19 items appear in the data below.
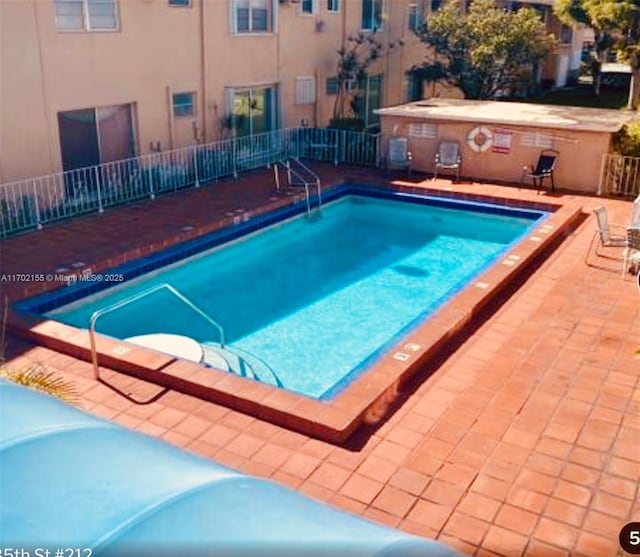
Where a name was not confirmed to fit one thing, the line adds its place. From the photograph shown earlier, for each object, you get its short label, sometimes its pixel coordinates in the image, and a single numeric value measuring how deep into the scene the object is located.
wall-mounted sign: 16.11
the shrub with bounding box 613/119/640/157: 14.87
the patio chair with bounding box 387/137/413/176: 17.20
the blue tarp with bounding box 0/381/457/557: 2.74
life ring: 16.36
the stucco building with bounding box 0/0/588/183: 12.90
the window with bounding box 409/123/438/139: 17.03
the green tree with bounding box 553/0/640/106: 20.77
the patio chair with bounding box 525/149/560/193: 15.41
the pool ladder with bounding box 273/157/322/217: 15.48
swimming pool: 9.65
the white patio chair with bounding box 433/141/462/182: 16.67
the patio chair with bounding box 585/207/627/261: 11.26
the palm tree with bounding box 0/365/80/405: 5.88
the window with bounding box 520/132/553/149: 15.65
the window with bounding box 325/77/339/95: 21.70
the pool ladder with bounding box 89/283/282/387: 8.70
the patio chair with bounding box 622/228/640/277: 10.34
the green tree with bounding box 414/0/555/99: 21.62
